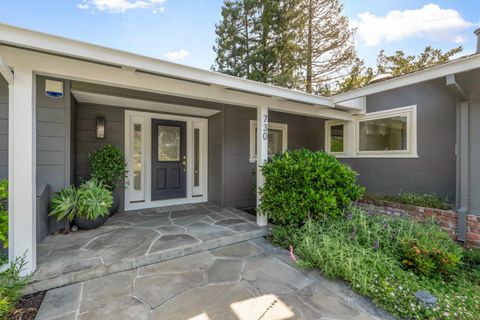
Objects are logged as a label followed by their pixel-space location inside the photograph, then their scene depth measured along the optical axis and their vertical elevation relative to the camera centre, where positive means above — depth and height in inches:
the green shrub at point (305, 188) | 137.8 -18.5
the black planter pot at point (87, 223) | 136.4 -39.7
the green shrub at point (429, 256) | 100.7 -44.1
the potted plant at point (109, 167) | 160.2 -6.1
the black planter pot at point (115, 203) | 166.6 -33.1
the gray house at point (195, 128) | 87.5 +24.8
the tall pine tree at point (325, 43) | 323.3 +170.7
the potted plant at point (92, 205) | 133.4 -28.1
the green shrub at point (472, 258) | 120.1 -52.8
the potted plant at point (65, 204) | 127.4 -26.3
